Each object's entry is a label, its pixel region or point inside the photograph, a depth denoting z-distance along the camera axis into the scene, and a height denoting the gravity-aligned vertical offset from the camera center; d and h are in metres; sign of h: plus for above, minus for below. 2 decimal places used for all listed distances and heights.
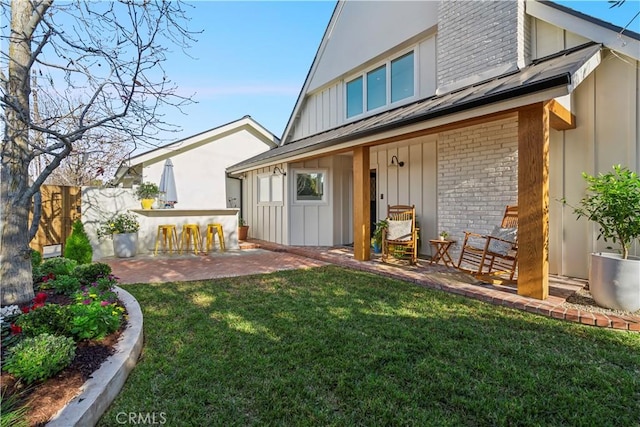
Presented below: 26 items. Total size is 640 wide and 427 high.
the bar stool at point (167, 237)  9.33 -0.83
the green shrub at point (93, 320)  2.77 -1.02
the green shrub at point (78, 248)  6.22 -0.78
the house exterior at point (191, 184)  8.96 +1.05
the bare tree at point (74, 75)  3.44 +1.54
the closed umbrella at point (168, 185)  9.56 +0.74
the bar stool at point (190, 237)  9.51 -0.86
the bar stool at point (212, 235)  9.80 -0.82
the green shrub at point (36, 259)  5.04 -0.80
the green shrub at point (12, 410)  1.75 -1.20
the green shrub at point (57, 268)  4.75 -0.89
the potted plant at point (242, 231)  11.89 -0.85
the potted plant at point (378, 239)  7.84 -0.79
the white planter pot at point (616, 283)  3.78 -0.93
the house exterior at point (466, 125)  4.35 +1.41
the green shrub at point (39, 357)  2.19 -1.07
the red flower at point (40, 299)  3.37 -0.95
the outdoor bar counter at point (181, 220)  9.41 -0.37
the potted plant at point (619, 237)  3.78 -0.41
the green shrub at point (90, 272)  4.54 -0.92
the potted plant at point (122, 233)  8.63 -0.66
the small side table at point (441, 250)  6.08 -0.84
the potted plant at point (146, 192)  9.38 +0.51
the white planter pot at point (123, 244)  8.62 -0.97
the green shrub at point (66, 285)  4.08 -0.99
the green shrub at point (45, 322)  2.65 -0.98
